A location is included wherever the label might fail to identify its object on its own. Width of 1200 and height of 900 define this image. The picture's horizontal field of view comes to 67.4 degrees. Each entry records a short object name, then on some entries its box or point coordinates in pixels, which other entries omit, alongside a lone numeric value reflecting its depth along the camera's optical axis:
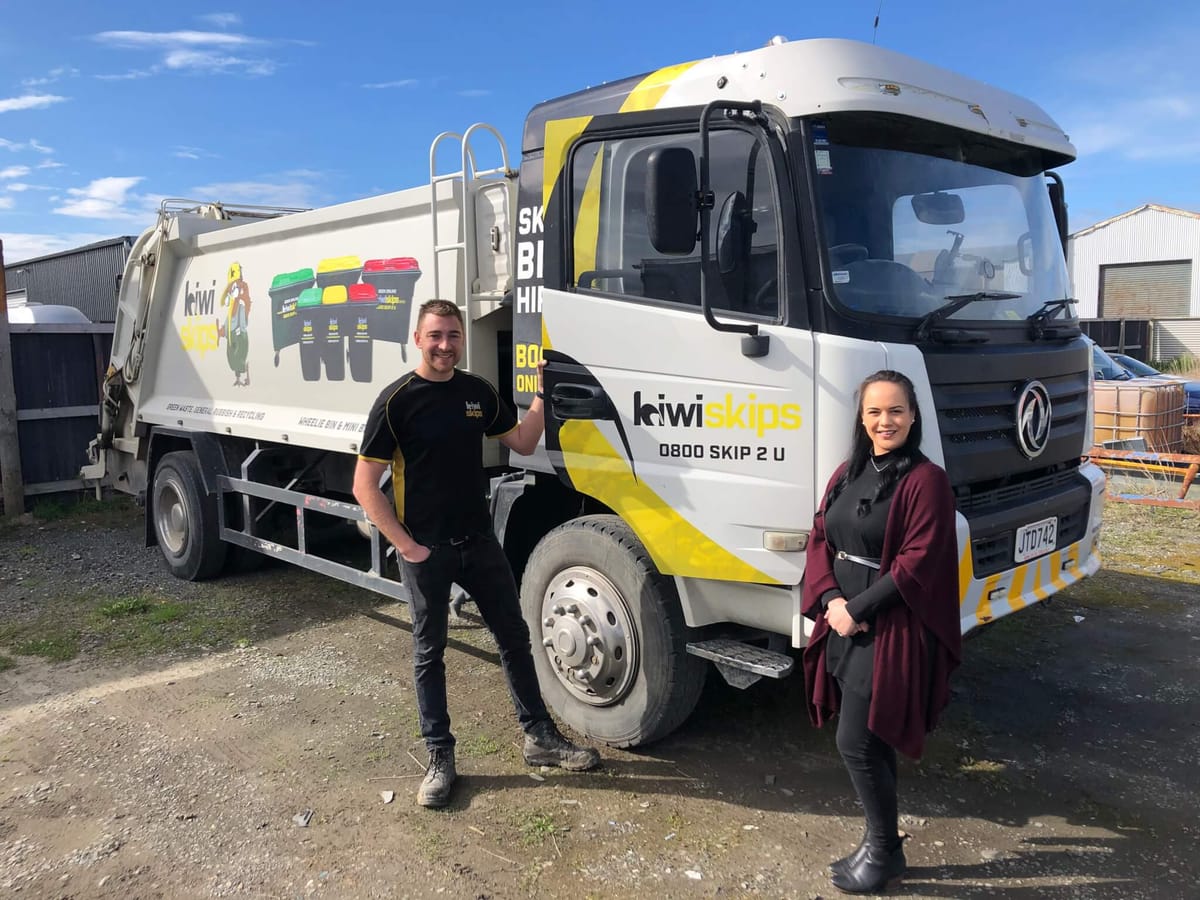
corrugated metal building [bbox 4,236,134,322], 14.83
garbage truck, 3.25
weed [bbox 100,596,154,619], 6.18
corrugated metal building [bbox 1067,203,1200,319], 33.94
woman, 2.67
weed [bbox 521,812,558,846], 3.34
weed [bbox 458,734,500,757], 4.05
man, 3.56
